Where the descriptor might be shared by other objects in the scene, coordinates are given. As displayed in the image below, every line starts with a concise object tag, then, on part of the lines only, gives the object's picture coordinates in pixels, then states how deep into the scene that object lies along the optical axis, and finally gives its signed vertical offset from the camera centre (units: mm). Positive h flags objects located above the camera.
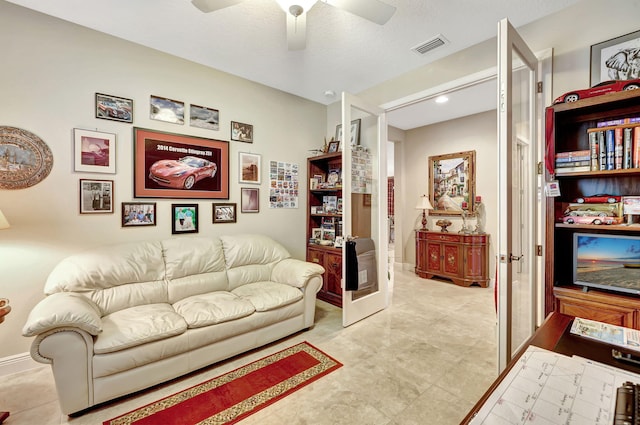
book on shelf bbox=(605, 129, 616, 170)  1767 +416
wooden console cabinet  4297 -743
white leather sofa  1672 -798
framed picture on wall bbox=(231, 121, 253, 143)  3334 +983
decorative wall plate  2115 +414
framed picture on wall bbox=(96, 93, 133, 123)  2506 +967
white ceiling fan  1761 +1356
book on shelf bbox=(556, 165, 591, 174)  1851 +299
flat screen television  1718 -322
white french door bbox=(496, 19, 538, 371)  1617 +139
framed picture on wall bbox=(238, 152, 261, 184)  3414 +555
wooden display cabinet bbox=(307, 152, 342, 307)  3541 -112
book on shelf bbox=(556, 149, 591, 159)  1855 +408
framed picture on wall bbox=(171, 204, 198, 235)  2939 -79
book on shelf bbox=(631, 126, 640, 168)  1687 +408
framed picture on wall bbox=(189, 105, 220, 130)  3037 +1066
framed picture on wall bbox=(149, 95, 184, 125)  2789 +1057
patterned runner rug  1688 -1264
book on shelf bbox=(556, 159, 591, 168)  1850 +339
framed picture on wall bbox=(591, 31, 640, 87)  1864 +1086
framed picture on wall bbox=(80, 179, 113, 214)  2441 +130
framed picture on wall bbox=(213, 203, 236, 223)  3221 -24
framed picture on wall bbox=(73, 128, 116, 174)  2402 +537
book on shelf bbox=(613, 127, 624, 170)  1742 +412
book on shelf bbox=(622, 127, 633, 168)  1712 +413
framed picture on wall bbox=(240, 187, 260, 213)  3443 +143
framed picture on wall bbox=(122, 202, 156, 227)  2652 -33
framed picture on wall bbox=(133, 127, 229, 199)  2736 +487
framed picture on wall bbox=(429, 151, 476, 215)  4703 +530
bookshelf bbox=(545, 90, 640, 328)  1715 +136
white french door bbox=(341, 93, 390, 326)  2879 +56
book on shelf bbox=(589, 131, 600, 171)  1816 +401
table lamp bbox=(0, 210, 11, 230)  1705 -81
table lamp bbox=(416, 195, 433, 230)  4977 +106
